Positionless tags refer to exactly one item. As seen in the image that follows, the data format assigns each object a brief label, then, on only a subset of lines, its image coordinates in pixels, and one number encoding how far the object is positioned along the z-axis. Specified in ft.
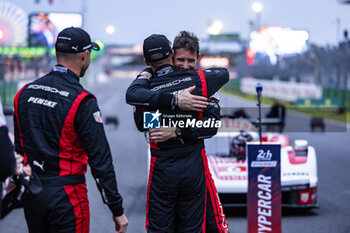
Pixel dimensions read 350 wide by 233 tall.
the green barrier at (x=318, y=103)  188.71
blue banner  34.63
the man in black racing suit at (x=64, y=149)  21.67
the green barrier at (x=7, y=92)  174.26
